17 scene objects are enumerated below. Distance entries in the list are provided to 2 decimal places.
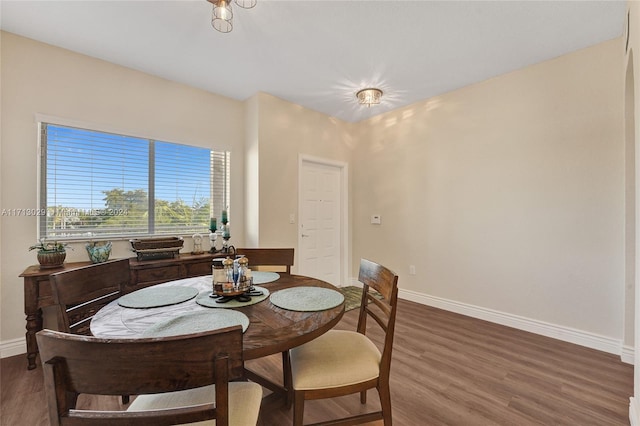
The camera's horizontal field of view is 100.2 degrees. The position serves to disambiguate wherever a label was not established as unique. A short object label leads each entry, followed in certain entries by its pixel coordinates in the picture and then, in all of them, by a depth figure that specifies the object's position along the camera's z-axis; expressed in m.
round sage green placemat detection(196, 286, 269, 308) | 1.31
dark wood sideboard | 2.04
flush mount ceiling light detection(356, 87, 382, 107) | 3.21
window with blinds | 2.44
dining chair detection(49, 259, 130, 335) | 1.26
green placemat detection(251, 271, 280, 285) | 1.77
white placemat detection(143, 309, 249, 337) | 1.02
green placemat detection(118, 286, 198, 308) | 1.32
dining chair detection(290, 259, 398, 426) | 1.21
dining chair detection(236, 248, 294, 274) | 2.20
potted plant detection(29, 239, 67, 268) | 2.19
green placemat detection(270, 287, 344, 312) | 1.31
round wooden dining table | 0.98
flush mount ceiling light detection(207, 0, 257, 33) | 1.78
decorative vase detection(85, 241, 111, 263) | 2.41
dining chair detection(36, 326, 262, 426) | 0.64
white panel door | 3.88
